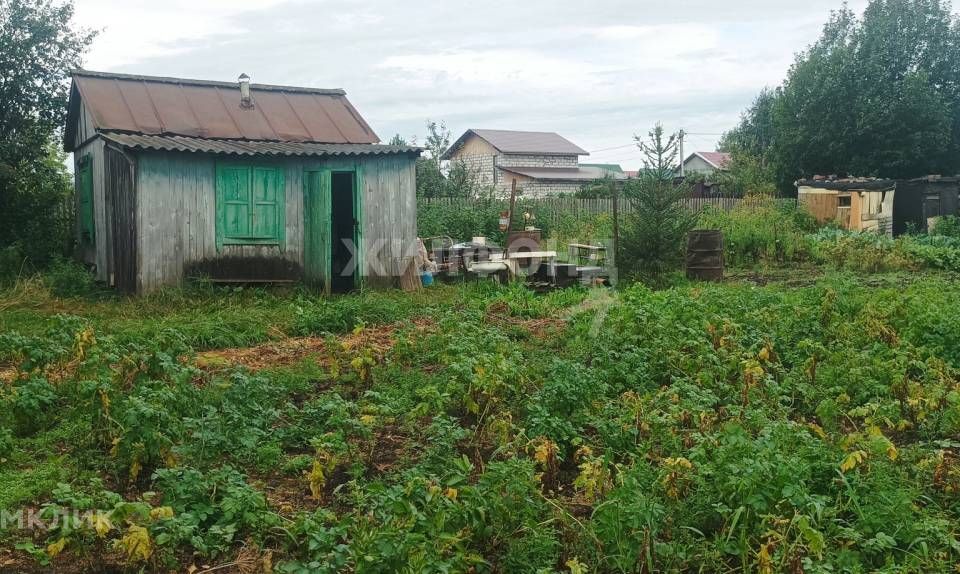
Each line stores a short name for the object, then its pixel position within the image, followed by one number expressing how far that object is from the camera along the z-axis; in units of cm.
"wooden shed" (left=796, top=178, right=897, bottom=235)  2253
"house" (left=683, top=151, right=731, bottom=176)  5856
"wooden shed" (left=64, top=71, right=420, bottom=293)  1215
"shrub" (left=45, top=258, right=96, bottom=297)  1235
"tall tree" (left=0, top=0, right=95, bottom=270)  1497
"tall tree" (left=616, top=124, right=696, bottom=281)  1347
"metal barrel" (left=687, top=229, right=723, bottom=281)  1417
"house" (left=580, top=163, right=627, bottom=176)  5104
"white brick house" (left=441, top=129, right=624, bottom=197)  4081
